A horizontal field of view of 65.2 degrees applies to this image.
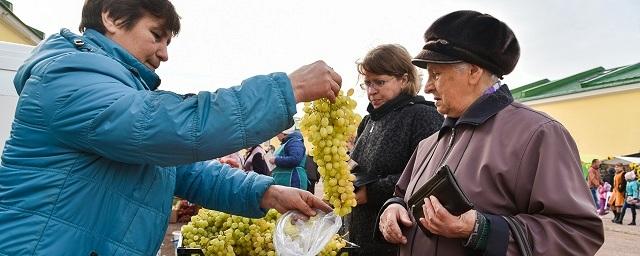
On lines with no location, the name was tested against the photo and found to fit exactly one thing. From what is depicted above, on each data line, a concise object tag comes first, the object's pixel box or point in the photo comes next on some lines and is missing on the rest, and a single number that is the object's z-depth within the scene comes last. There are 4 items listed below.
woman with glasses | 3.04
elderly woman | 1.83
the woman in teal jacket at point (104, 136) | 1.49
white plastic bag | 2.24
